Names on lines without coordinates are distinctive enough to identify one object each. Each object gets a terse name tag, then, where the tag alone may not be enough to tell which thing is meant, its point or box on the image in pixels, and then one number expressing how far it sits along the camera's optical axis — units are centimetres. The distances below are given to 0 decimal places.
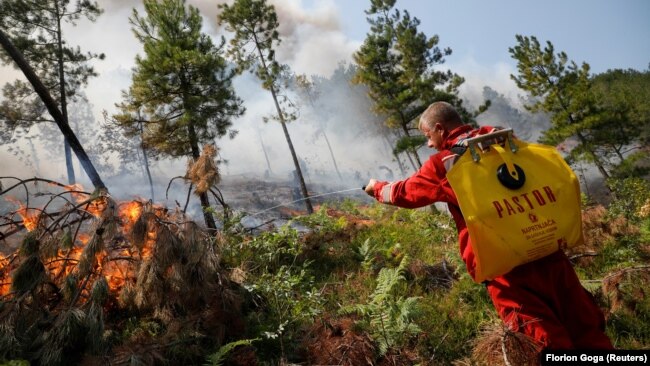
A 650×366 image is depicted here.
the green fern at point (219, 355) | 256
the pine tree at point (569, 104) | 1938
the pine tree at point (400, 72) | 1977
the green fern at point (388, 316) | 301
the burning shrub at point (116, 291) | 270
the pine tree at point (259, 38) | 1972
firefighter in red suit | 213
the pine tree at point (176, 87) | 1296
